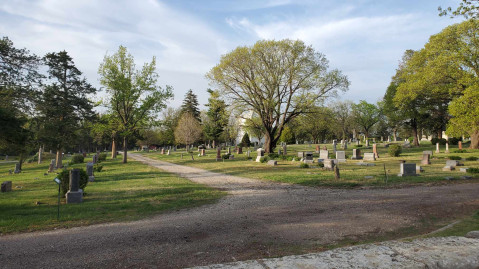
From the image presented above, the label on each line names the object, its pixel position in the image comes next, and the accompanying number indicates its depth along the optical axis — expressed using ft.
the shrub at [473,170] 47.52
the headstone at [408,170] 47.55
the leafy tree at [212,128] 202.53
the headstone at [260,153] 92.60
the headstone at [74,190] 34.42
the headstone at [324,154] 80.16
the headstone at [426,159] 66.64
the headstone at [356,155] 86.66
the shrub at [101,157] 118.21
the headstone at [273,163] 78.28
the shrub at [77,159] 110.93
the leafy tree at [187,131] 191.72
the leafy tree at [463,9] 38.17
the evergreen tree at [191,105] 232.32
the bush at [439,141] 134.82
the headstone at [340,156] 81.44
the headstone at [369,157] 83.27
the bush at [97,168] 75.84
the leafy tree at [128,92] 104.68
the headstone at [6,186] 46.09
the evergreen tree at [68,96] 93.97
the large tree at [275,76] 103.35
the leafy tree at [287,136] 237.98
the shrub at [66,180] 36.99
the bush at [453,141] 137.08
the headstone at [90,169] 59.21
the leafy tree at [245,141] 225.95
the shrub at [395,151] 90.62
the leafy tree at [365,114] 237.04
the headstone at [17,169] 90.27
